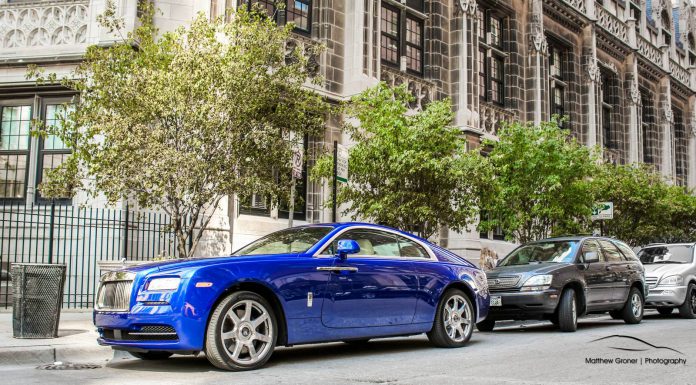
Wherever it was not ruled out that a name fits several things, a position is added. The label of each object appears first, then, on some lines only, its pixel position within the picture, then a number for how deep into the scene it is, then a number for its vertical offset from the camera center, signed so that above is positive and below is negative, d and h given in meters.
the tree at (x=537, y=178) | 19.45 +2.19
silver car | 16.00 -0.37
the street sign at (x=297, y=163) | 12.36 +1.59
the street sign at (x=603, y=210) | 22.17 +1.56
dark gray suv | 12.23 -0.32
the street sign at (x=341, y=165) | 12.91 +1.64
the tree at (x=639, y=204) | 24.56 +2.03
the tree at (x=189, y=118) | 11.52 +2.22
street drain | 8.18 -1.16
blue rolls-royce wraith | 7.45 -0.39
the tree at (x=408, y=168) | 14.86 +1.82
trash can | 9.56 -0.51
